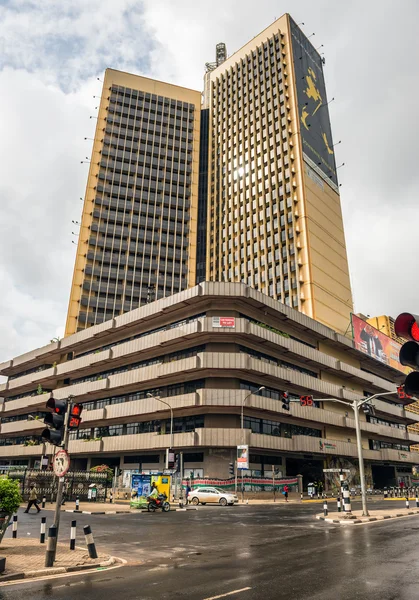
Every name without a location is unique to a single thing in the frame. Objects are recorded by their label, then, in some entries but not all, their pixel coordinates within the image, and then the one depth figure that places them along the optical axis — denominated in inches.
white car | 1443.2
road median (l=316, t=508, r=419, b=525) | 849.2
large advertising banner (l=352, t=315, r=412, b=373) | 2674.7
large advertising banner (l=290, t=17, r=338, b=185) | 3366.1
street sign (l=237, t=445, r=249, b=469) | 1593.3
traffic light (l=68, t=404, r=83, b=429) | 474.9
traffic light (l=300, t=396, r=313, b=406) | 1073.5
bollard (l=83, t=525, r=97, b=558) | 454.0
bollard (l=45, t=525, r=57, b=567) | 414.0
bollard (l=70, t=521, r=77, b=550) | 503.5
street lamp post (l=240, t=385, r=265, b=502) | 1721.1
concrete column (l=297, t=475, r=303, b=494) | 1971.5
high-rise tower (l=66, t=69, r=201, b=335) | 3169.3
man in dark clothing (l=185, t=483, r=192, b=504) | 1525.0
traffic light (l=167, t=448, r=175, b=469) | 1406.3
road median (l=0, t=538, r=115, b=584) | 388.8
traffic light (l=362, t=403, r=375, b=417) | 1065.0
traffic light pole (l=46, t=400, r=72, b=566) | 420.5
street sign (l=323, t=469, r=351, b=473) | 2078.0
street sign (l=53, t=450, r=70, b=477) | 437.7
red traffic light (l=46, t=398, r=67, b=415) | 447.2
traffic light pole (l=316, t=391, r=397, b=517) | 1013.0
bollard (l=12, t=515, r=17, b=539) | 604.5
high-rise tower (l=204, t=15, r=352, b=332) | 2970.0
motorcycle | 1203.2
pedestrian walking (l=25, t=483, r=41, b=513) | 1054.1
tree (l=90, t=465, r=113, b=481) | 1644.7
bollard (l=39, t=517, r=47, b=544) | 574.4
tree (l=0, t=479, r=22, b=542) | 457.7
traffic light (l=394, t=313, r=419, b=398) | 148.3
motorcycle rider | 1208.2
